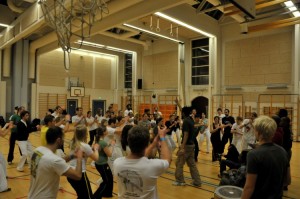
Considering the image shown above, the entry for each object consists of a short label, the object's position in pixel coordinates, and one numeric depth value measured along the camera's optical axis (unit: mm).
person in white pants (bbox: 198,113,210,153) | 8930
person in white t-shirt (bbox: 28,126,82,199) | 2389
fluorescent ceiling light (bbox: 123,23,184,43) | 12472
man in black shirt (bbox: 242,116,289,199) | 2172
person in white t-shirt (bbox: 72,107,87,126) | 8359
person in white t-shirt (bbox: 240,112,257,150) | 6387
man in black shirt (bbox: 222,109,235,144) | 7421
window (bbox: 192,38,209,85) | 16266
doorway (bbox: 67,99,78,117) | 19672
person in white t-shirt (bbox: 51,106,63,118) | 8812
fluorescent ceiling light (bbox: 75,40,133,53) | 17484
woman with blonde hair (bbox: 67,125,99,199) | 3320
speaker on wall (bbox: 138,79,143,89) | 20031
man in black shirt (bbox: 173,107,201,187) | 5324
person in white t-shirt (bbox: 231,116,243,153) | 6883
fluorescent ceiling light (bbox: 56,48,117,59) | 19781
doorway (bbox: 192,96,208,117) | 16719
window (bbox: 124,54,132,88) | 21766
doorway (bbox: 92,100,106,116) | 21056
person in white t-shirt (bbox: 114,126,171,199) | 1955
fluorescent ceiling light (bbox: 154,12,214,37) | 10656
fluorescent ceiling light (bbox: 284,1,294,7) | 9332
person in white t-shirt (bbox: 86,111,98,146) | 8898
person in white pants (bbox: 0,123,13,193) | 5016
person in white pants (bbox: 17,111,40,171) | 6582
